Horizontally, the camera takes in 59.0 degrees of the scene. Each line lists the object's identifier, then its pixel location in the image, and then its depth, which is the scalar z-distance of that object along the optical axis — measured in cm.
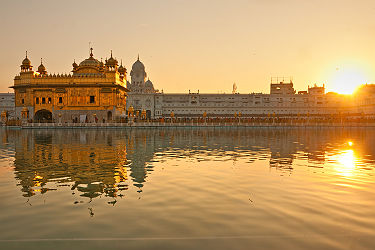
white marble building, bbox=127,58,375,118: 10550
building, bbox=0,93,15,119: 11344
